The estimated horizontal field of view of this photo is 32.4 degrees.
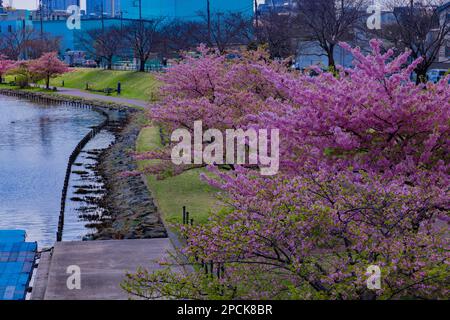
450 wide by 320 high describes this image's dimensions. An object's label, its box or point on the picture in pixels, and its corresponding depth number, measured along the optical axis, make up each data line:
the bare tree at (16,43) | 127.85
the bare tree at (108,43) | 97.50
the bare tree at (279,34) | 58.78
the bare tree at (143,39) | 84.94
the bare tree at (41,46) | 117.25
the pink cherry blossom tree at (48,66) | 90.00
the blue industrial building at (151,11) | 114.00
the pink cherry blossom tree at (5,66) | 104.44
